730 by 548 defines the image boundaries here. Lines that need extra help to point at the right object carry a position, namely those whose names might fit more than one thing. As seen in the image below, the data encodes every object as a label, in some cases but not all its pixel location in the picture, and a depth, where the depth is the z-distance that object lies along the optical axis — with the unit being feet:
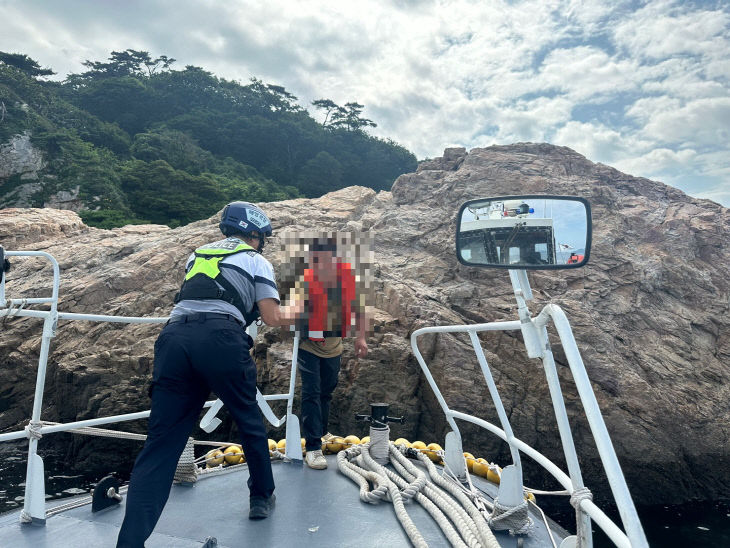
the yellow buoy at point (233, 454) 11.29
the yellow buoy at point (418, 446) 11.21
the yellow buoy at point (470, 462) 10.68
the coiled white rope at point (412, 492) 6.57
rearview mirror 4.99
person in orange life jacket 9.93
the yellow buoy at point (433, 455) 10.82
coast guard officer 6.40
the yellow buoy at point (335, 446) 11.44
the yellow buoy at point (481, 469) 10.51
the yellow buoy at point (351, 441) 11.54
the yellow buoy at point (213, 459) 11.29
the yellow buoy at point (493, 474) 10.35
